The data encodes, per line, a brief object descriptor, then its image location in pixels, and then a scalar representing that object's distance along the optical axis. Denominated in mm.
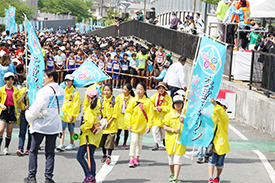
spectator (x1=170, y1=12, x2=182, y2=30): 28500
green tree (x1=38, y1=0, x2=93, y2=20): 117581
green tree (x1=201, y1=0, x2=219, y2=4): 35188
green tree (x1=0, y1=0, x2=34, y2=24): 64400
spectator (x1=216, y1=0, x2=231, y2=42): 19062
